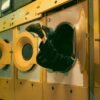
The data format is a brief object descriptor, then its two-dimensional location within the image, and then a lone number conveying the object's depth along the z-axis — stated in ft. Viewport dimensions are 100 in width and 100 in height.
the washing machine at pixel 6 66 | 16.03
